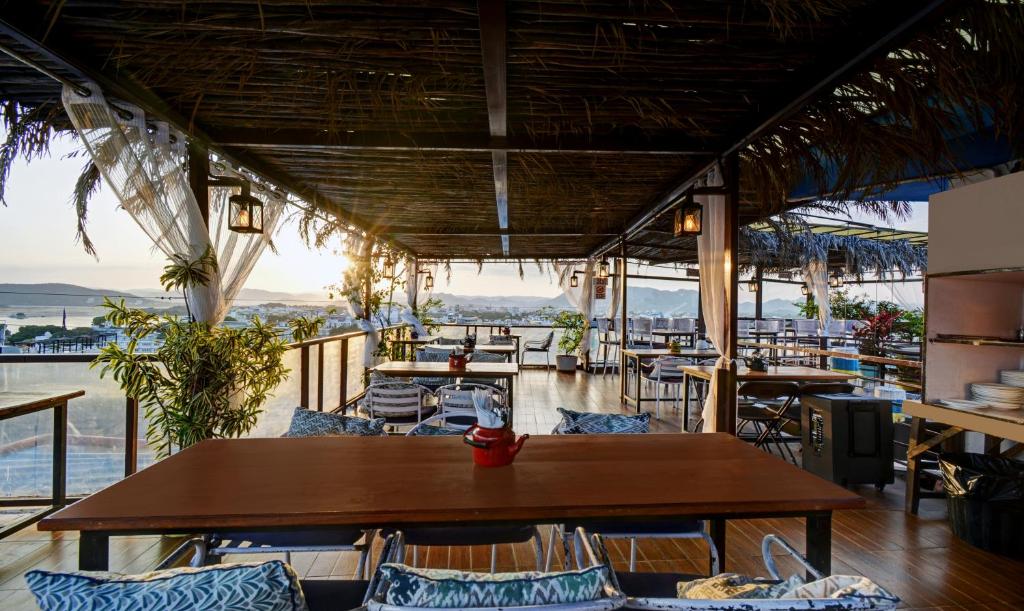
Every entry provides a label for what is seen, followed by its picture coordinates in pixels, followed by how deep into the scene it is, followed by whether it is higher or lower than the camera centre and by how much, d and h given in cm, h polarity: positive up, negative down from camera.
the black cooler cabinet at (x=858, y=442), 396 -101
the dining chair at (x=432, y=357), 634 -61
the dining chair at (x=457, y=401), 382 -71
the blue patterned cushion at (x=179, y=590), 88 -53
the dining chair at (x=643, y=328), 1146 -33
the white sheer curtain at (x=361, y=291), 735 +28
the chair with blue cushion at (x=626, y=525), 193 -87
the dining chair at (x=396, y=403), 421 -81
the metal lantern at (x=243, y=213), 340 +66
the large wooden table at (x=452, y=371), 483 -61
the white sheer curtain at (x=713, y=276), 404 +34
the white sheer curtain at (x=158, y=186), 271 +74
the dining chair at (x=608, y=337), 1043 -55
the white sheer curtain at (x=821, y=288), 1145 +68
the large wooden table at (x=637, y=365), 661 -76
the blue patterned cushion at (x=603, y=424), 264 -61
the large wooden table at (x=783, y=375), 454 -56
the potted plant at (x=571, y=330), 1115 -40
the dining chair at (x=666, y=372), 666 -80
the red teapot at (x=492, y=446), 182 -50
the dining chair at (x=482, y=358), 608 -59
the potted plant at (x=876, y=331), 522 -14
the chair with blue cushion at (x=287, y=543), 185 -93
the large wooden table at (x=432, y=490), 140 -59
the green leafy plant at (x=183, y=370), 302 -41
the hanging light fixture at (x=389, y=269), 805 +69
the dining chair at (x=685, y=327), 1202 -30
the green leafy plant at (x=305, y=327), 479 -18
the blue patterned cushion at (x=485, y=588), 94 -54
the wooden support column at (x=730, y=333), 384 -14
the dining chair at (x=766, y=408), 454 -91
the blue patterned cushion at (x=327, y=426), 265 -64
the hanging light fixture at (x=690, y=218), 381 +76
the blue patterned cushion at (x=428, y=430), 264 -65
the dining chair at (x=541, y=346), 1084 -76
